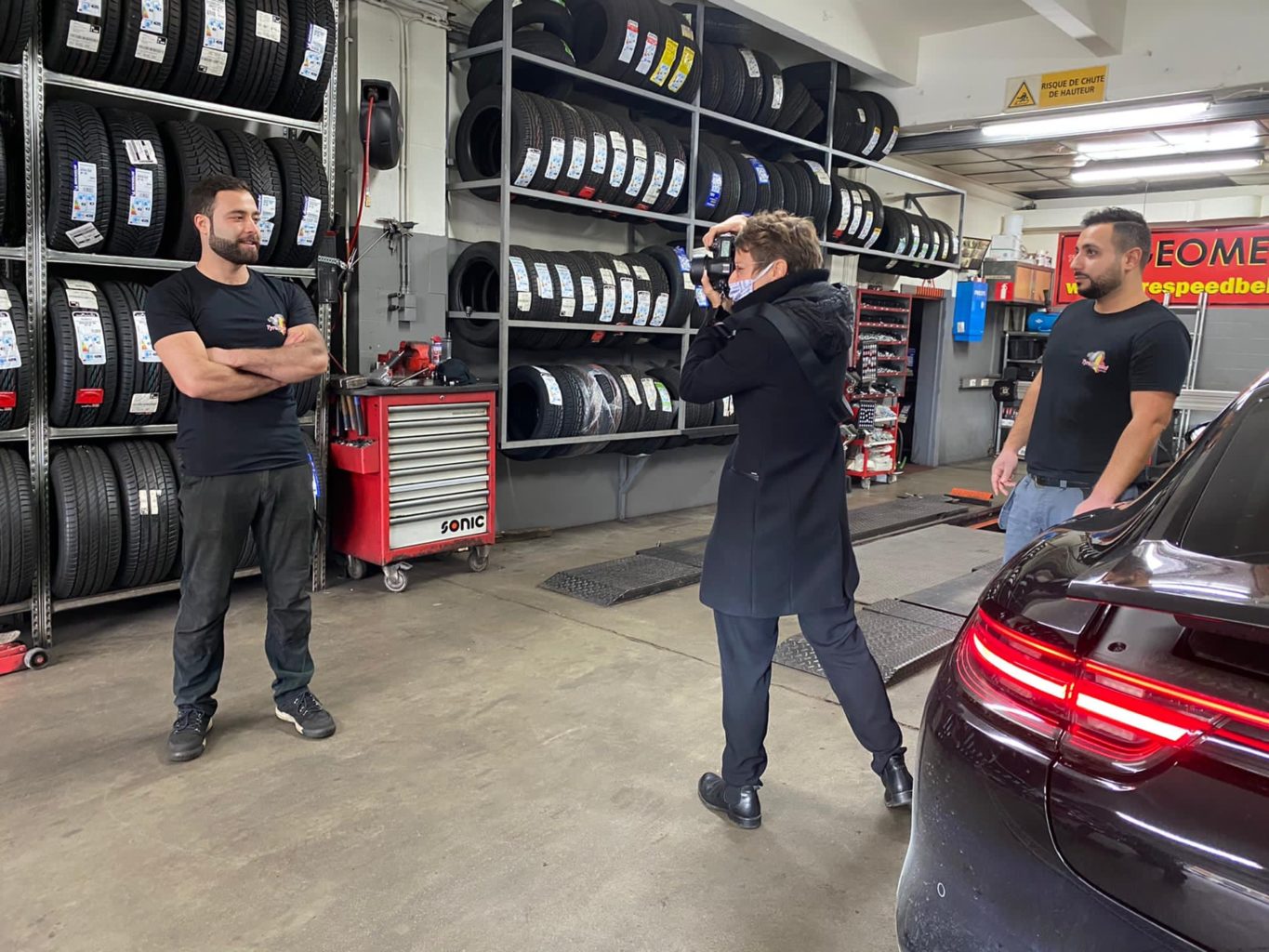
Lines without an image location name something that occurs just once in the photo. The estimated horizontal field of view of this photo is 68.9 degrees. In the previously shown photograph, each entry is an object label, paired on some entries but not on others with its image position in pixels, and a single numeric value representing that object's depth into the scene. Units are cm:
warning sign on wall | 671
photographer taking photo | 226
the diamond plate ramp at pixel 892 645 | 374
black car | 97
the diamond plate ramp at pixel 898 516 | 656
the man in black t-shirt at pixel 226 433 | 279
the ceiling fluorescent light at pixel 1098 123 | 687
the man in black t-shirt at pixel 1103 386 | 271
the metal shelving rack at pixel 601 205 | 509
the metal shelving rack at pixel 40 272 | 354
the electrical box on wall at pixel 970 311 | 1038
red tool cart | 451
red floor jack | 346
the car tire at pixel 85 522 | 369
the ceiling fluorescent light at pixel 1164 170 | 958
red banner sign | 633
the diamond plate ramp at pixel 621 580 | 467
